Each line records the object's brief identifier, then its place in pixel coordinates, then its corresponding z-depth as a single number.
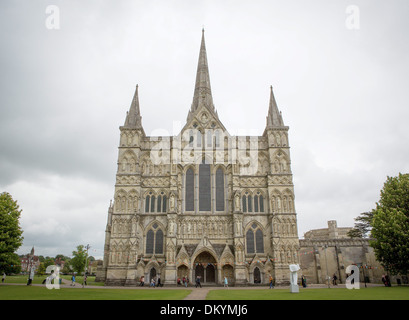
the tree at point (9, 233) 29.63
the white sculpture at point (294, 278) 21.95
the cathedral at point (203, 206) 36.16
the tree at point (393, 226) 28.08
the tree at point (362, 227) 60.37
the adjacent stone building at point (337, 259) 38.97
